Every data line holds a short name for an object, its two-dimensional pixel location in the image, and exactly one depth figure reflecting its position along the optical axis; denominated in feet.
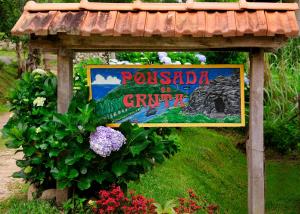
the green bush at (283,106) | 40.40
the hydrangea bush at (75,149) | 18.86
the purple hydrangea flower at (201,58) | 37.45
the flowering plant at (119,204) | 17.67
